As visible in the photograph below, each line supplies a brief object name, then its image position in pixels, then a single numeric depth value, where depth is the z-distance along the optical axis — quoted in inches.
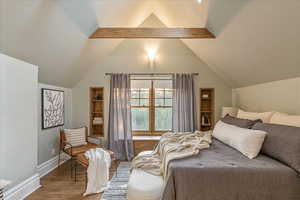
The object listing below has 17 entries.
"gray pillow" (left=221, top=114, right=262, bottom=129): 78.6
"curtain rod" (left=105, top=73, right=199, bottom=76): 130.6
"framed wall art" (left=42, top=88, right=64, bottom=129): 97.3
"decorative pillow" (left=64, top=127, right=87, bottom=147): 105.9
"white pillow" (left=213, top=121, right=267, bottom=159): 62.2
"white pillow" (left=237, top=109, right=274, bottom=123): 78.8
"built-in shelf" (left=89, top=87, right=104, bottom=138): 133.9
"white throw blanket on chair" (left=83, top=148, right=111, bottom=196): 77.7
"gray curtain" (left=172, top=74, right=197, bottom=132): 128.8
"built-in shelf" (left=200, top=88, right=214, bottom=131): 134.3
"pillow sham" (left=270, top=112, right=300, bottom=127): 61.9
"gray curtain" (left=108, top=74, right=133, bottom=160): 127.0
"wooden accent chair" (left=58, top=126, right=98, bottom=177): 96.6
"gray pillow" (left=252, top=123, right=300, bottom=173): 52.1
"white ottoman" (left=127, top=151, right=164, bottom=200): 58.8
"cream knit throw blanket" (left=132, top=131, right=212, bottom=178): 63.4
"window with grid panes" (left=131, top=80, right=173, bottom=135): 137.4
